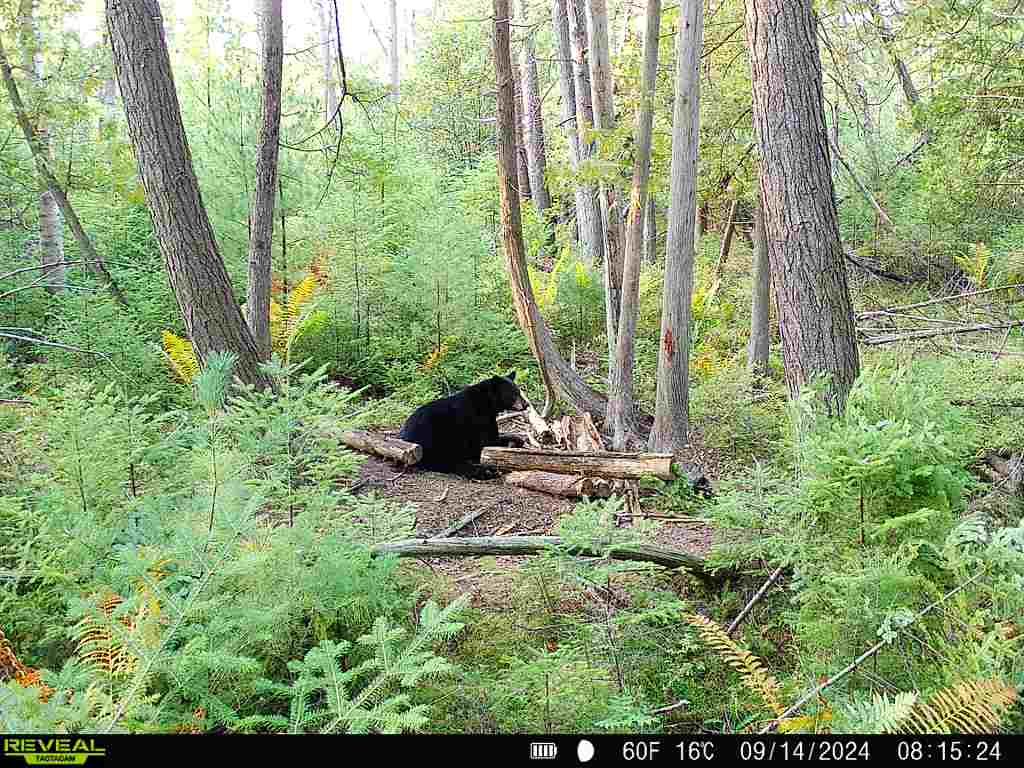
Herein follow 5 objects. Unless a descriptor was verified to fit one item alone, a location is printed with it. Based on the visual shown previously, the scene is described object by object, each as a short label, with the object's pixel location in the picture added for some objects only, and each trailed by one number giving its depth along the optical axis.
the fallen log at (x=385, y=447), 8.12
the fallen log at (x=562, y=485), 7.52
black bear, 8.33
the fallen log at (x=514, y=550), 4.71
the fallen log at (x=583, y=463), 7.29
